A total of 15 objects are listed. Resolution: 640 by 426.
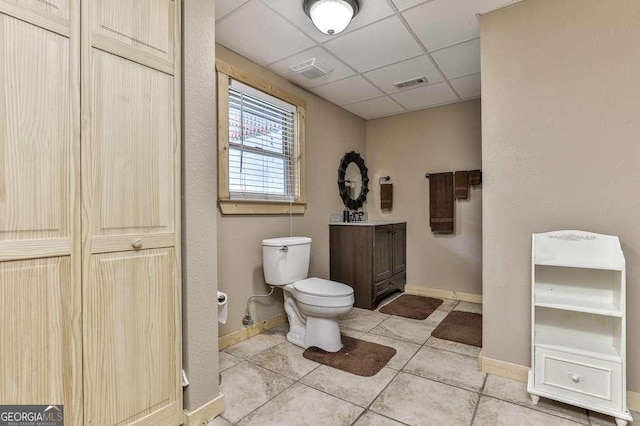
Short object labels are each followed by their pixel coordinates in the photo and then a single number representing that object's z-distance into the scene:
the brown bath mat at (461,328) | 2.55
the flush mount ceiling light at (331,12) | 1.86
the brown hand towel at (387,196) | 4.10
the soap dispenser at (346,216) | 3.76
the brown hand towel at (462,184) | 3.57
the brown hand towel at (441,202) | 3.65
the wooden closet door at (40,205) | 1.05
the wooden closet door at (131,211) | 1.23
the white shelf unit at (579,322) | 1.56
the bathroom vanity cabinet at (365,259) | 3.30
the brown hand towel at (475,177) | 3.50
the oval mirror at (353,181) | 3.80
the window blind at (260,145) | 2.55
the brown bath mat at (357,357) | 2.10
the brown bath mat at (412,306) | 3.20
